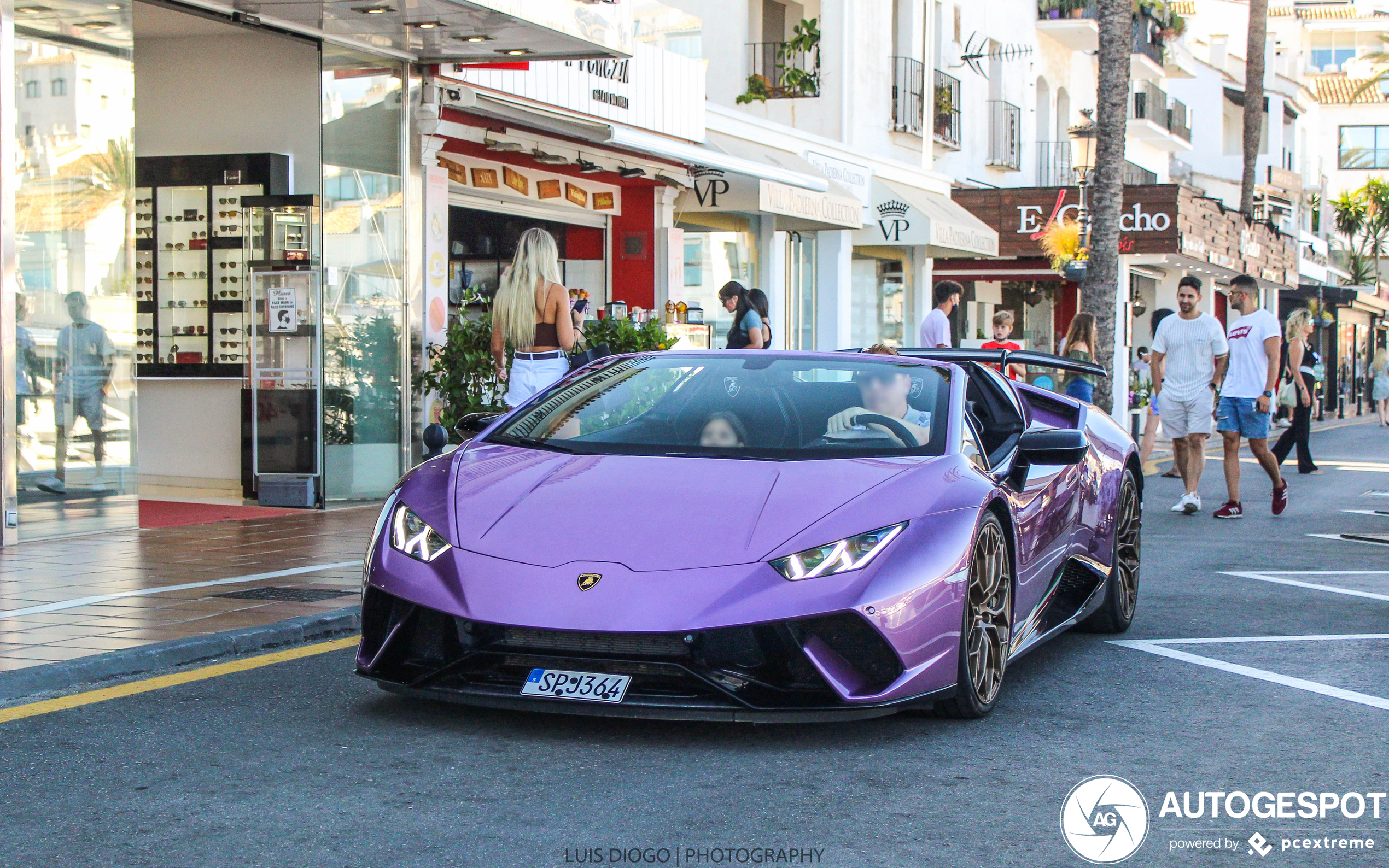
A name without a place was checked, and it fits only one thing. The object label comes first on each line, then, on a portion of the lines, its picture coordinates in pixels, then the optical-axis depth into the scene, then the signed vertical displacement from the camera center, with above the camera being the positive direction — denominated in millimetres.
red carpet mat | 10969 -1188
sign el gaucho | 27297 +2472
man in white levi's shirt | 13047 -220
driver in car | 5410 -167
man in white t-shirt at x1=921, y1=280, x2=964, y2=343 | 14852 +356
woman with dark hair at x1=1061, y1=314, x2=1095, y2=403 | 14164 +116
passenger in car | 5367 -269
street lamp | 27953 +3883
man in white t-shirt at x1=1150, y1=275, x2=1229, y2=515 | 13172 -148
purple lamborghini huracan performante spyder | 4402 -579
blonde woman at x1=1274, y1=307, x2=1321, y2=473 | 17766 -449
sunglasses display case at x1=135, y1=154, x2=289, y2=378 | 12461 +728
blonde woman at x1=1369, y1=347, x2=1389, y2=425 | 36562 -575
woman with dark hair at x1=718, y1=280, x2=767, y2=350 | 13617 +220
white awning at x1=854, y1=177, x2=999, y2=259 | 23391 +1990
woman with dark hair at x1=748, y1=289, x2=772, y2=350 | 13812 +422
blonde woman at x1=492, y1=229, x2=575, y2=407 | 10164 +230
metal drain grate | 7246 -1133
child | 15312 +272
